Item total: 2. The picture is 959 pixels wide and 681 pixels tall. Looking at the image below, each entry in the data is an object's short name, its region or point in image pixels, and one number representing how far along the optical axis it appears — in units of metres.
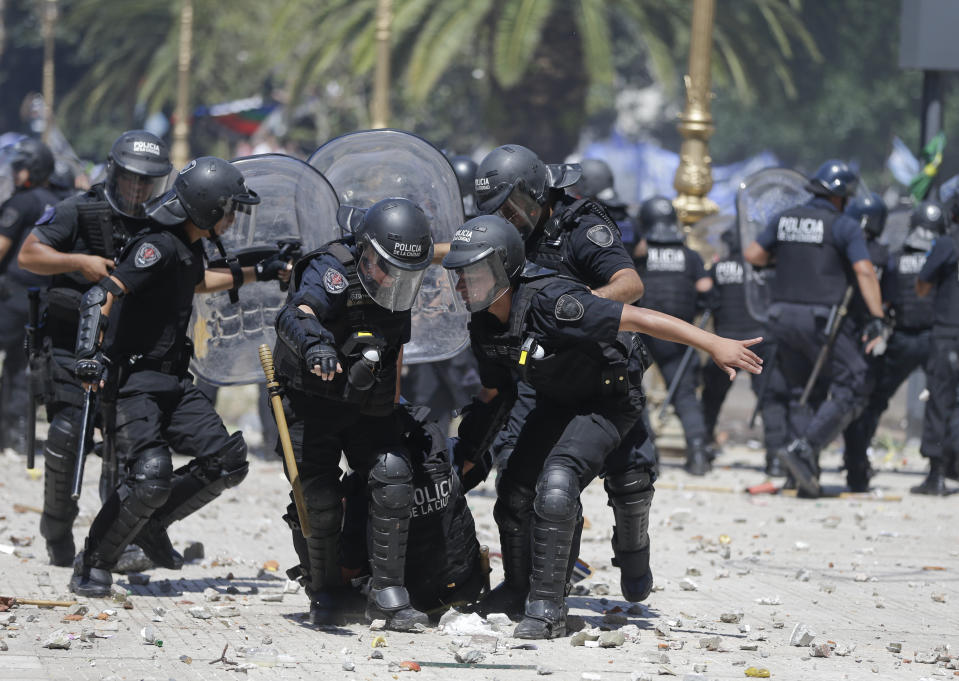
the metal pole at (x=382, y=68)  35.59
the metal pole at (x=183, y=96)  47.53
